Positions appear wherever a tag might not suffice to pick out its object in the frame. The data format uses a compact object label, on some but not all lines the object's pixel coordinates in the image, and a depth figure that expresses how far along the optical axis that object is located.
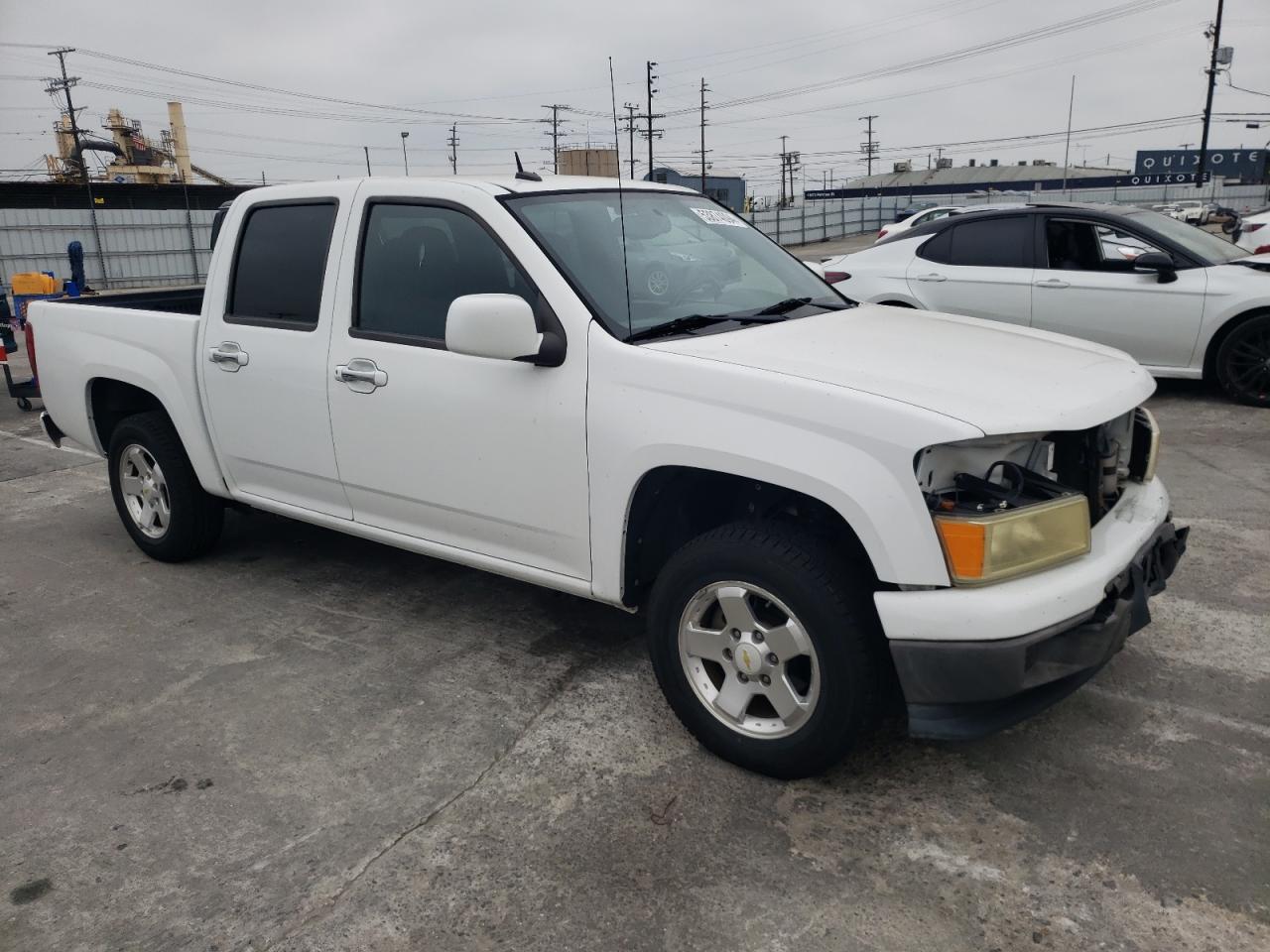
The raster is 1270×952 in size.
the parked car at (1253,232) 9.79
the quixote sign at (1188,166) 71.88
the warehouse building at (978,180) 78.69
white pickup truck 2.59
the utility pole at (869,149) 102.18
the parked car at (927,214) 22.70
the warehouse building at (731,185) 59.84
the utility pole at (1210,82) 44.01
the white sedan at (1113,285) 7.37
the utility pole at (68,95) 43.78
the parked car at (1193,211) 39.00
